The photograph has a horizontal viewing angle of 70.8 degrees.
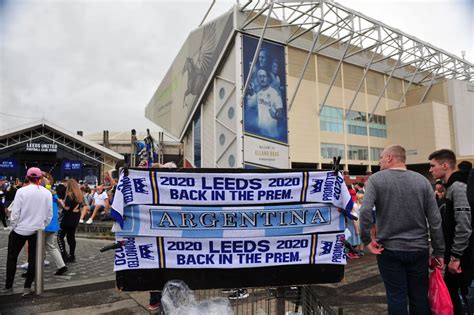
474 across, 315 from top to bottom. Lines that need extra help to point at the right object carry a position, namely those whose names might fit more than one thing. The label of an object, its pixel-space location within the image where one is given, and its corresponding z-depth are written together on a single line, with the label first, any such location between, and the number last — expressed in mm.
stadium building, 25312
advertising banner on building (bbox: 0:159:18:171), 28891
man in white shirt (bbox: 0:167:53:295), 5109
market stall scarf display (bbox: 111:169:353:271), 3236
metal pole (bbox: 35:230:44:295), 5027
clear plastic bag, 2963
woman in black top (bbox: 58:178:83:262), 7090
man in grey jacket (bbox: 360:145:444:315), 3168
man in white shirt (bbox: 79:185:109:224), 12269
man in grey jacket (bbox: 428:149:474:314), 3225
